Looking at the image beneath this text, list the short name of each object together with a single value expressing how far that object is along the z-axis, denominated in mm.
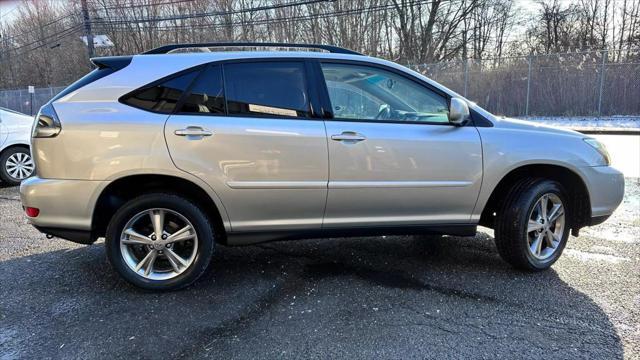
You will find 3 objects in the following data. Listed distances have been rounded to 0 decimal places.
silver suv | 3297
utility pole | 22150
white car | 7822
